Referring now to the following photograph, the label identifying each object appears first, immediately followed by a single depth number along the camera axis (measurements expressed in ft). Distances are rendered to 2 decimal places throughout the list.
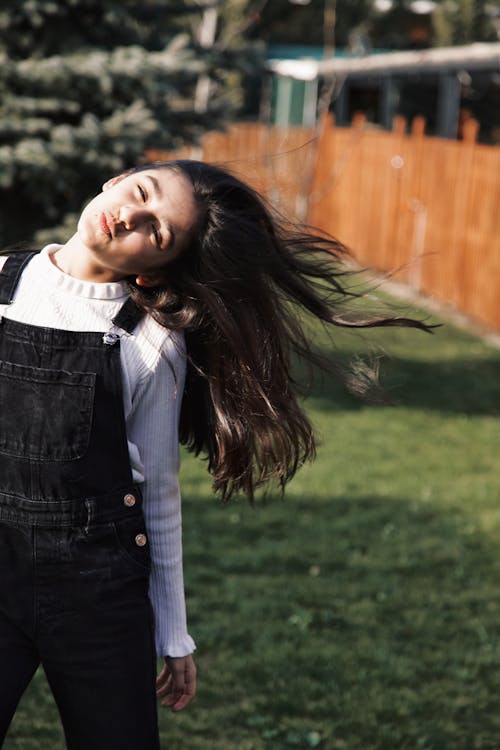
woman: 7.33
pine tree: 27.50
